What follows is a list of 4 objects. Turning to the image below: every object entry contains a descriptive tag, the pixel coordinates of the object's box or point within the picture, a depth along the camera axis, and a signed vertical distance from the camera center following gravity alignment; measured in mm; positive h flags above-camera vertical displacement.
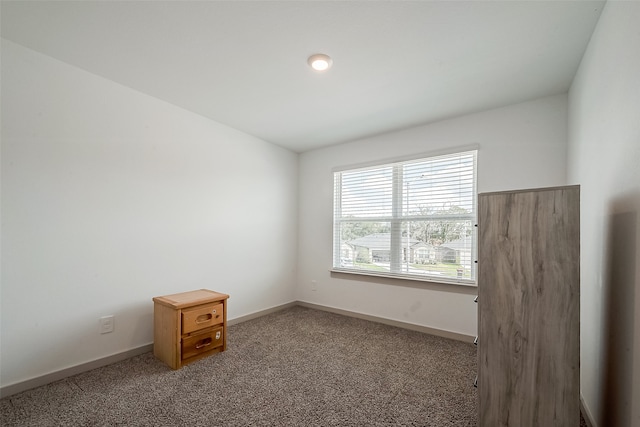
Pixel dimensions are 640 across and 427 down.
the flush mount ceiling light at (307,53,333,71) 2152 +1177
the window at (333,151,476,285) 3209 -62
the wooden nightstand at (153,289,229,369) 2434 -1049
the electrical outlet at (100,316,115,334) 2465 -1005
